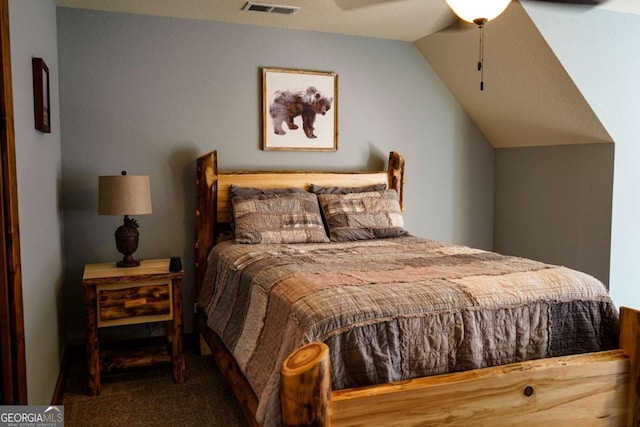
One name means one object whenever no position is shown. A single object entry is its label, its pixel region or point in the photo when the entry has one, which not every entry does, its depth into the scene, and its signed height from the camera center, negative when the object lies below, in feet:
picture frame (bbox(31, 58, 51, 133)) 7.85 +1.08
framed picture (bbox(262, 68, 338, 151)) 12.66 +1.33
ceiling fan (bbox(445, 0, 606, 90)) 7.75 +2.25
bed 5.76 -2.10
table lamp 10.32 -0.66
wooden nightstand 9.70 -2.53
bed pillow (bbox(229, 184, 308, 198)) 11.78 -0.53
